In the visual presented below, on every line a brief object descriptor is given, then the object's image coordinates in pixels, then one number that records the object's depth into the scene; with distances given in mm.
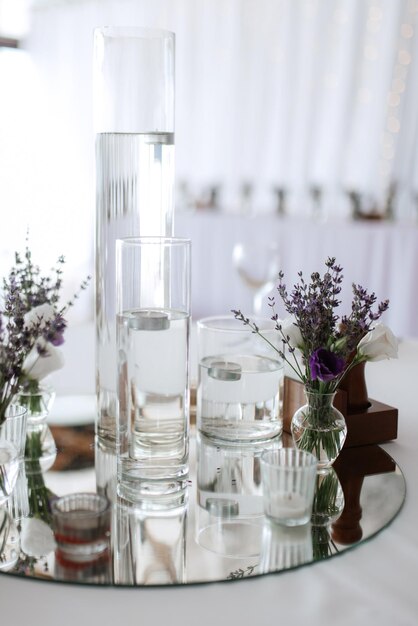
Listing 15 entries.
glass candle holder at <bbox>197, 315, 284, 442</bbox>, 1035
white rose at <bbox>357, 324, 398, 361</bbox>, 975
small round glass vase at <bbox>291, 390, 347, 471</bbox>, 956
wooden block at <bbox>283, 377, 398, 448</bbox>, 1076
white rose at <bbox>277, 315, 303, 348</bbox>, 975
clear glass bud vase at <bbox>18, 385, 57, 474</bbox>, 1010
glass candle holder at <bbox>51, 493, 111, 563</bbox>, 745
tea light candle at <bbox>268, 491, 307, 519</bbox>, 811
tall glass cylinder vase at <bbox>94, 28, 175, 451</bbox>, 1002
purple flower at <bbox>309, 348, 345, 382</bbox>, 905
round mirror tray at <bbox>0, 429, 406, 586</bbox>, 723
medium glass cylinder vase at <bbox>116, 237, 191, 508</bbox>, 884
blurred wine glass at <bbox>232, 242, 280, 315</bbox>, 2346
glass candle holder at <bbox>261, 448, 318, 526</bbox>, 804
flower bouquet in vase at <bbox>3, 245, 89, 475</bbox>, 965
